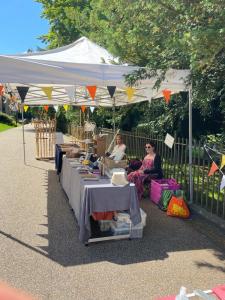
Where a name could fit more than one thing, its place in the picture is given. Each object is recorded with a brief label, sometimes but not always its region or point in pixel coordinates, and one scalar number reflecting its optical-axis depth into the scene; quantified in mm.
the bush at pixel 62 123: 25056
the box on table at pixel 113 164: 4446
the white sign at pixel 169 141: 4988
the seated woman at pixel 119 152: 5703
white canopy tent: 3662
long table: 3330
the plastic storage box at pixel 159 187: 4691
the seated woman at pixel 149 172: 5065
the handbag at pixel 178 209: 4246
